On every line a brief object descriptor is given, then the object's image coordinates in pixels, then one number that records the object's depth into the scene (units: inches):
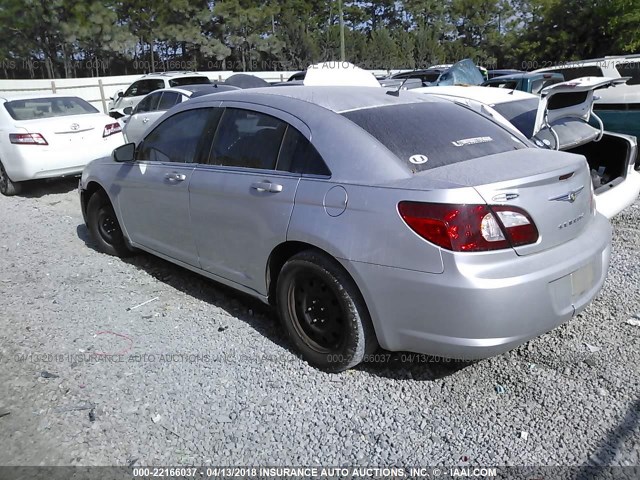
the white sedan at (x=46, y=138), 313.1
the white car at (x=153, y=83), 588.1
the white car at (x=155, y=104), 438.0
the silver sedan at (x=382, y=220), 104.8
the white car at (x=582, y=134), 175.8
